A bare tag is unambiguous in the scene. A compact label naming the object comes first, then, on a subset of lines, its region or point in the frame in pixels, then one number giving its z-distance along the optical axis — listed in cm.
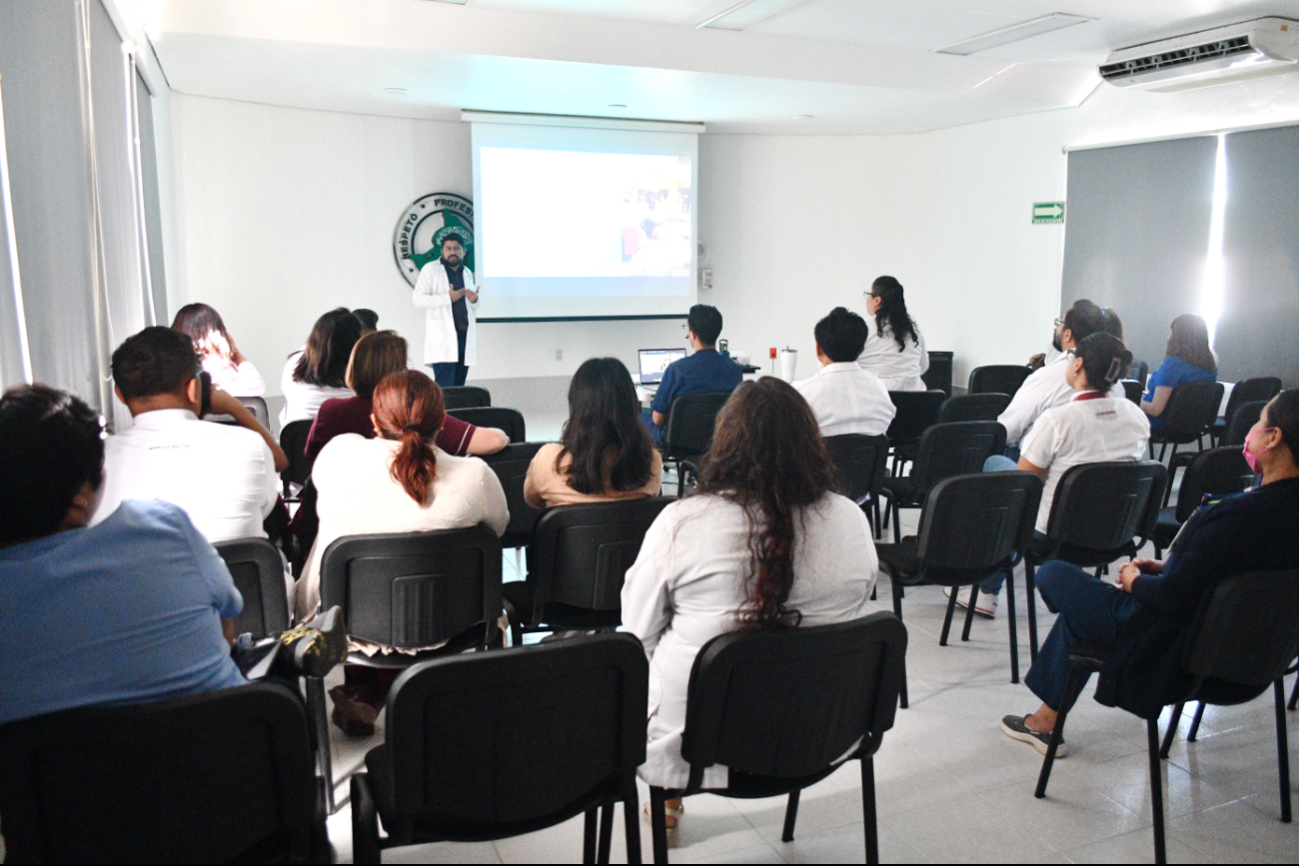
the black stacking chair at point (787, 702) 169
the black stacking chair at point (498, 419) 389
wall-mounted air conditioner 555
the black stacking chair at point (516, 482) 324
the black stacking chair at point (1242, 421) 465
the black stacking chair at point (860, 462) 376
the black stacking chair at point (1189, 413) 554
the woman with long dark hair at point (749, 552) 180
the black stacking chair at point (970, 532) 298
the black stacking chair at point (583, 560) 254
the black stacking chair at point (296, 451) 381
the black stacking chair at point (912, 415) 493
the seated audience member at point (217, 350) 446
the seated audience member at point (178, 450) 228
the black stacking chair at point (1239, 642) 211
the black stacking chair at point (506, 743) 147
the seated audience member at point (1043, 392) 419
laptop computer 688
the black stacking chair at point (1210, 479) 346
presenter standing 779
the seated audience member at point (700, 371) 488
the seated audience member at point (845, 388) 397
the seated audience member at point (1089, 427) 332
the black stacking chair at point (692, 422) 470
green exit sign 775
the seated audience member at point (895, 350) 519
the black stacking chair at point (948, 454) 396
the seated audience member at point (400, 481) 238
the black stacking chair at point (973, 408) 469
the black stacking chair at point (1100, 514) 310
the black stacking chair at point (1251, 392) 548
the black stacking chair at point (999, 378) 582
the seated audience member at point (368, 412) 310
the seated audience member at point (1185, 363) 561
